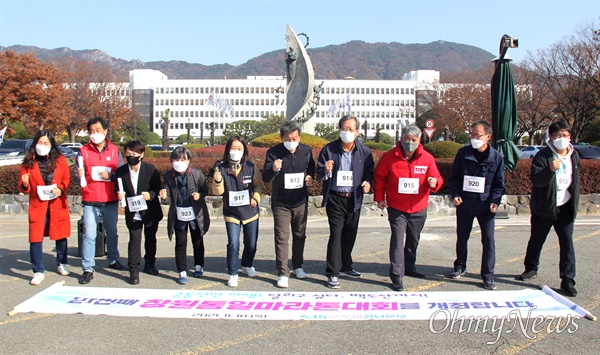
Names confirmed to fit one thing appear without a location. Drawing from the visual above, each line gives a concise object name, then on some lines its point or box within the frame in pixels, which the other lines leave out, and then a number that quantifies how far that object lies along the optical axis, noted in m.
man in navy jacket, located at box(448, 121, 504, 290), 6.18
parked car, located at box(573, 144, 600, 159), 26.77
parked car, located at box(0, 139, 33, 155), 28.21
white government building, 122.44
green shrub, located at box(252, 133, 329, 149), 23.53
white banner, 5.21
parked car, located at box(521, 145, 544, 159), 37.73
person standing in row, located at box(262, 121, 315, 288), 6.31
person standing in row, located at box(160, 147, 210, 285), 6.52
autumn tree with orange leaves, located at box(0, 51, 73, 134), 37.69
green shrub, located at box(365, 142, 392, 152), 30.76
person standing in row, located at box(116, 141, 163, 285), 6.58
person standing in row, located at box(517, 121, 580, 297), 5.97
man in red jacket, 6.11
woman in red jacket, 6.55
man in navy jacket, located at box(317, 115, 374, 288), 6.24
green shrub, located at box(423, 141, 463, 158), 19.56
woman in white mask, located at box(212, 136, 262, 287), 6.42
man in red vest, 6.62
